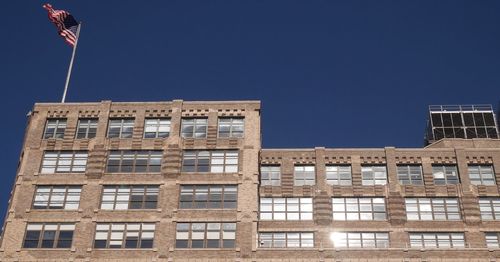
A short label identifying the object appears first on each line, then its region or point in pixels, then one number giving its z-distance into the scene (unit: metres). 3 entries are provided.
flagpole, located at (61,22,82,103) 62.08
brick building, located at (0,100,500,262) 52.47
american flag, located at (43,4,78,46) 61.53
